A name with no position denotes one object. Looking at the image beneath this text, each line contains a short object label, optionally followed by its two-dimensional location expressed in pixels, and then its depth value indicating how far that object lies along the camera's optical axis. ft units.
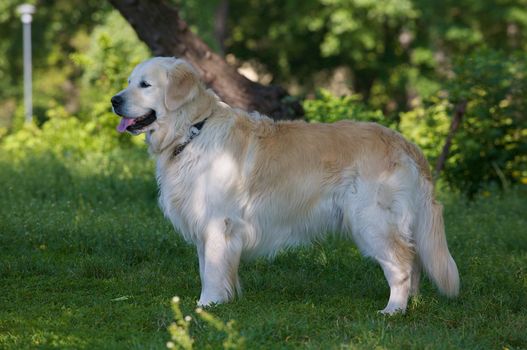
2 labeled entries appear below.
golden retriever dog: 36.01
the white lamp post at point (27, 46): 142.72
